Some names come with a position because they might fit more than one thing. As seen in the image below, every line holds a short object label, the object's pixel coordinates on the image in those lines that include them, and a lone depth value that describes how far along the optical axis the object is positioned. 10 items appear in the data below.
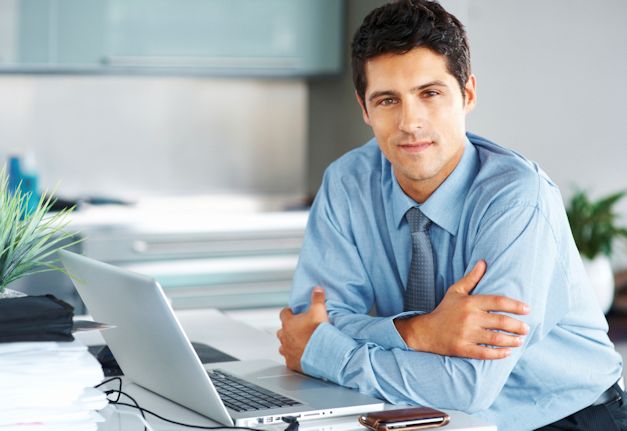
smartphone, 1.96
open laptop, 1.96
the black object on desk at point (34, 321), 1.89
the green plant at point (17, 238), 2.03
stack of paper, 1.88
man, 2.14
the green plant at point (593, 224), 4.21
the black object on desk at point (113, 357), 2.26
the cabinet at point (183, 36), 4.11
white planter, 4.11
